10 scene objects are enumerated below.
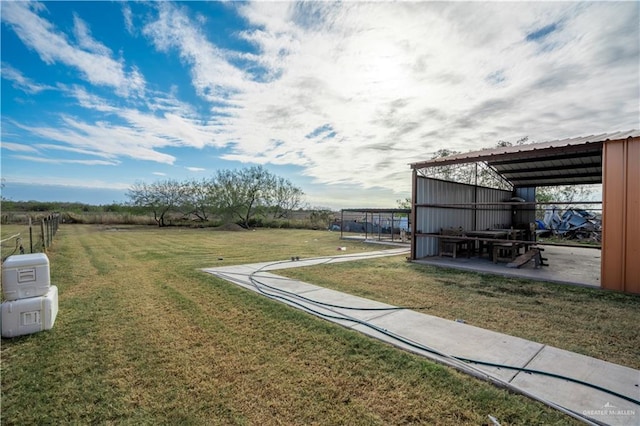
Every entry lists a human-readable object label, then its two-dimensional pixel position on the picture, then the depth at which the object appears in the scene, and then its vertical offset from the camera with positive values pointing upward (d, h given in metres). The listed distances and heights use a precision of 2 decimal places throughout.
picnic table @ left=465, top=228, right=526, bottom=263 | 7.87 -0.92
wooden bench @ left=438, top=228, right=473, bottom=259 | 8.62 -0.97
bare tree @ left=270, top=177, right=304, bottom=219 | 27.70 +1.42
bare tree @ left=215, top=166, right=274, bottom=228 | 25.23 +1.80
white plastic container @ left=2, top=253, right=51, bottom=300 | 3.20 -0.75
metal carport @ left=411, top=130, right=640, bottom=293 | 5.07 +0.69
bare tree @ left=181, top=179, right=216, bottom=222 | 26.11 +1.40
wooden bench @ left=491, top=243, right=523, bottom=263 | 7.84 -1.16
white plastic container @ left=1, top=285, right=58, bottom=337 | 3.13 -1.17
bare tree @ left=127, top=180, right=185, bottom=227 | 25.78 +1.34
